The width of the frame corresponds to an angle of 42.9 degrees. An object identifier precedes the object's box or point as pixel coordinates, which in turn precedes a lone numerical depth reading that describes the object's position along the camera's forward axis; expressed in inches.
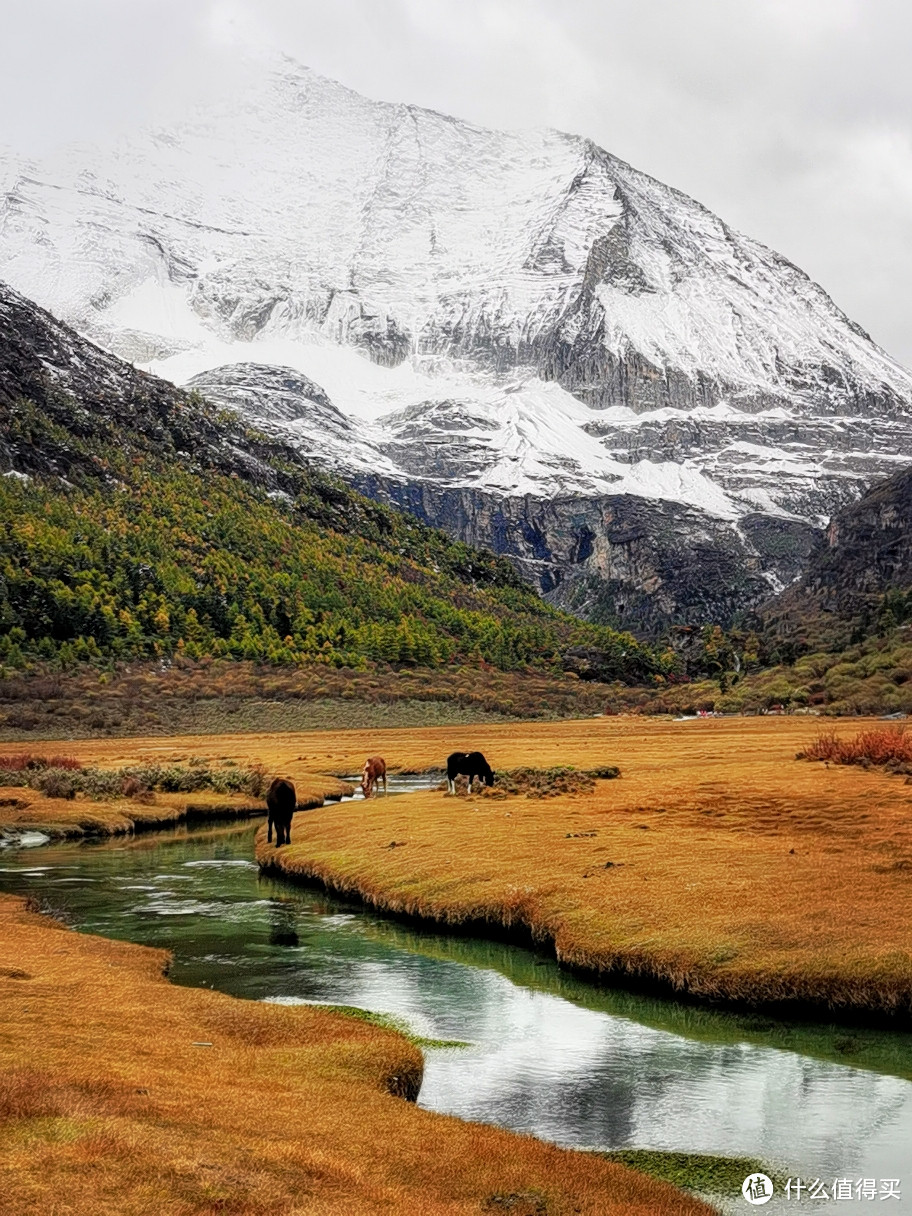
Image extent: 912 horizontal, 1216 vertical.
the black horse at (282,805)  1651.1
